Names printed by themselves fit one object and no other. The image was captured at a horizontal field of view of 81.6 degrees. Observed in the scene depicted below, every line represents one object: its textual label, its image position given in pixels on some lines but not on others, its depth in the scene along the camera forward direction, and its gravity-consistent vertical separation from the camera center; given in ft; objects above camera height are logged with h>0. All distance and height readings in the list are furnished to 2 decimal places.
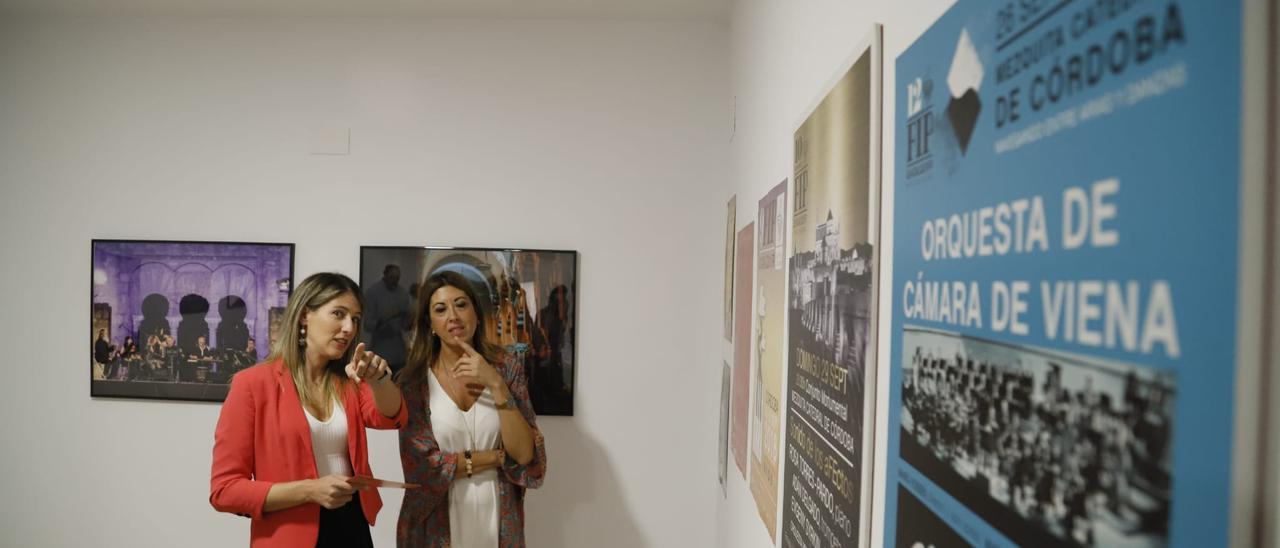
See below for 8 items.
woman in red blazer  7.39 -1.70
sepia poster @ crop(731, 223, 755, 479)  6.63 -0.63
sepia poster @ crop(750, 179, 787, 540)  4.75 -0.54
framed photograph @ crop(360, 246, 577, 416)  11.12 -0.53
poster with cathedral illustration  2.63 -0.13
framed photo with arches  11.40 -0.78
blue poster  1.00 +0.02
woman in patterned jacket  8.98 -2.12
